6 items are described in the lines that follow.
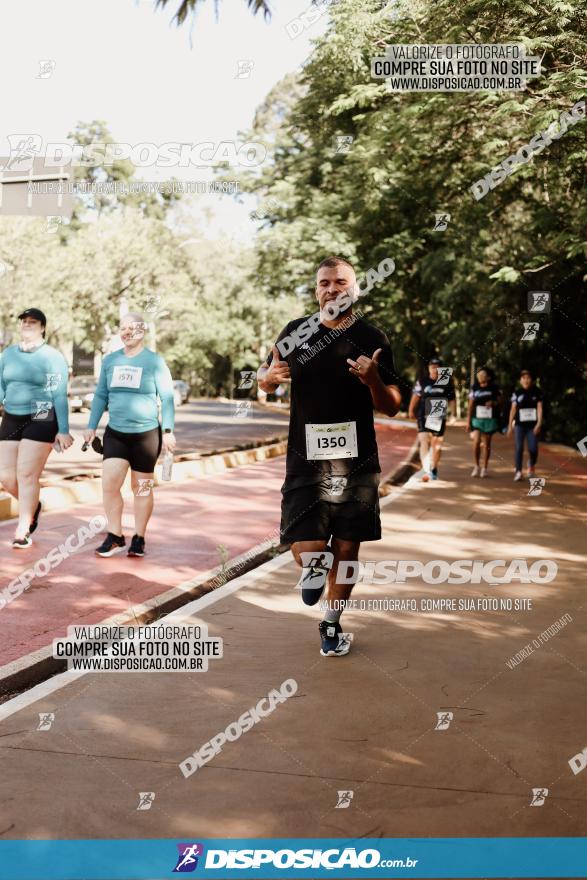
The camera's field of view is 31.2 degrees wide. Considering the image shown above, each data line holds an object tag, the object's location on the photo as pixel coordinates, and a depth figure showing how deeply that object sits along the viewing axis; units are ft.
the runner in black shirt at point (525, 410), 52.01
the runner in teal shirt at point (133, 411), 27.45
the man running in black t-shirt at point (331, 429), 18.15
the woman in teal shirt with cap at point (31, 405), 28.63
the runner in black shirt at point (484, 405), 52.70
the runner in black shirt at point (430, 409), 50.42
